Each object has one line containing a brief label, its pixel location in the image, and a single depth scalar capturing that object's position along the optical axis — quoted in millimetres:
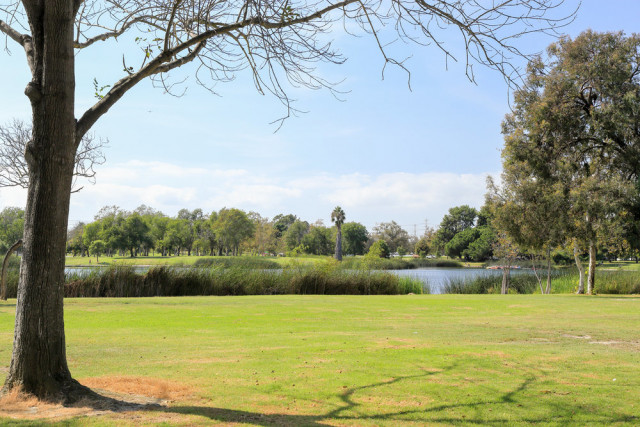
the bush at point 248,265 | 23522
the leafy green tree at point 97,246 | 70688
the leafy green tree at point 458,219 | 96125
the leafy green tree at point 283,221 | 125938
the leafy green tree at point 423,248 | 94400
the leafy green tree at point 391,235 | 110812
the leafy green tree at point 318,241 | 90231
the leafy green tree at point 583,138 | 19531
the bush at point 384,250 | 80088
